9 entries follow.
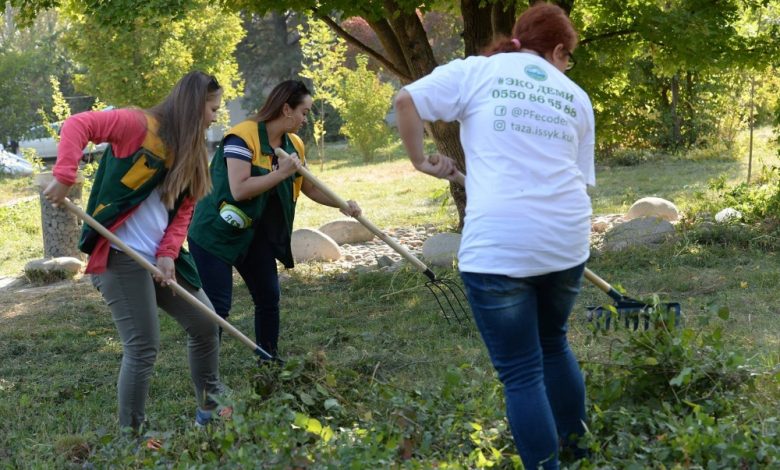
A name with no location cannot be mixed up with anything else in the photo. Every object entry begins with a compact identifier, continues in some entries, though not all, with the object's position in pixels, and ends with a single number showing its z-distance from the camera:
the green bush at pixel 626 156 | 18.12
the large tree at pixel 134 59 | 16.20
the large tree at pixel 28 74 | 27.84
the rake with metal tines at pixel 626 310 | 4.23
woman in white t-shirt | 3.20
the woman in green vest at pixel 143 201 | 4.27
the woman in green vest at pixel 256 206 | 5.18
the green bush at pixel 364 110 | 24.06
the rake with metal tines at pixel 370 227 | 5.12
